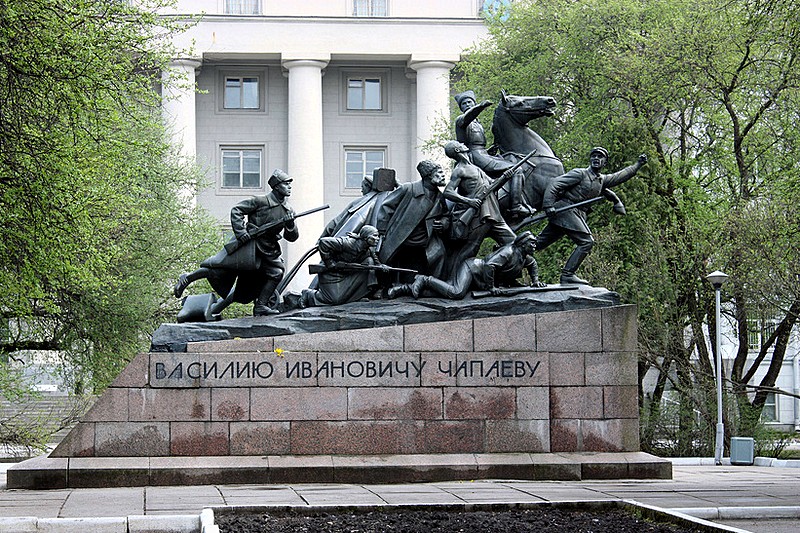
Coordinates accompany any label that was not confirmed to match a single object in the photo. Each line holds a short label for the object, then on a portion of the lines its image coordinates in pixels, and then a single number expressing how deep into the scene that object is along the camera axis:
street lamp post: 28.30
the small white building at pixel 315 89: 56.44
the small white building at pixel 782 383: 47.59
